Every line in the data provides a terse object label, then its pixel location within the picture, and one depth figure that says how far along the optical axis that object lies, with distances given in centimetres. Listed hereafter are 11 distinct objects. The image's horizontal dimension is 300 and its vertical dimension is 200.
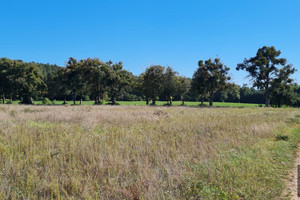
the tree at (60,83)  4831
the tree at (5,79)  4588
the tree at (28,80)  4656
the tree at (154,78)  4394
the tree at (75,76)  4676
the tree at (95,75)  4419
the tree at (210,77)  4378
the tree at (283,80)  3931
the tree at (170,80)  4425
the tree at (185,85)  5508
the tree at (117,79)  4631
